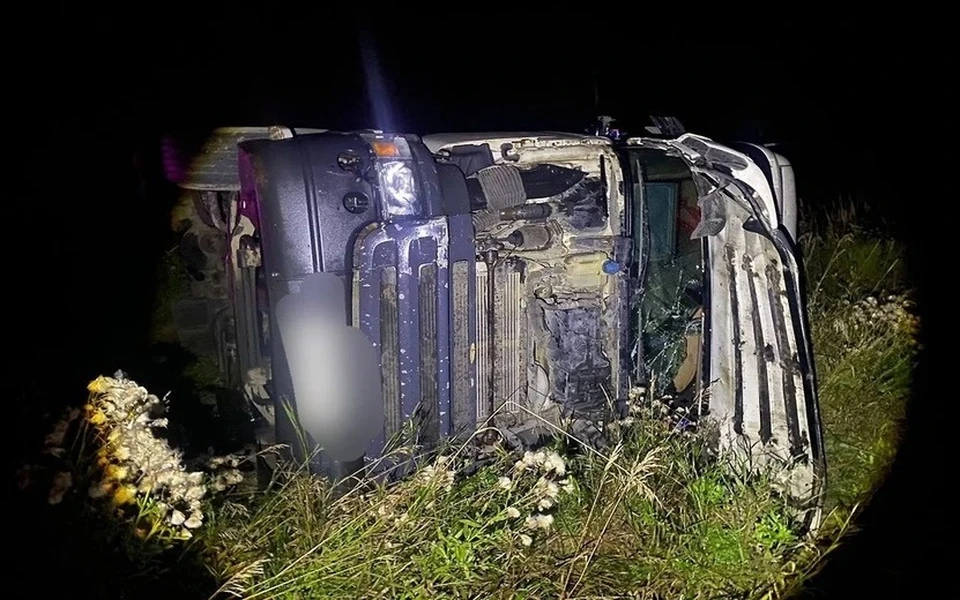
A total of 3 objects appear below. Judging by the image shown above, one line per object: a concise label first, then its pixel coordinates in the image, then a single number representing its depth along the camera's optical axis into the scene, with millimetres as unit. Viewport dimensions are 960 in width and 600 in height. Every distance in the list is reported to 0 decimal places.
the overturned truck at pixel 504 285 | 2285
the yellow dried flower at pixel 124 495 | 1821
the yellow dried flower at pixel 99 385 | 1936
